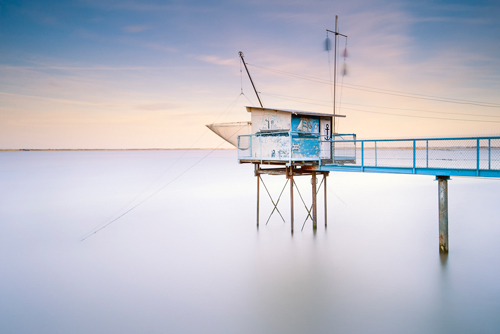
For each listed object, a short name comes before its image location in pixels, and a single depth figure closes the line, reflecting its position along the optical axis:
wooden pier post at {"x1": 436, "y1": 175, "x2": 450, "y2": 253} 13.55
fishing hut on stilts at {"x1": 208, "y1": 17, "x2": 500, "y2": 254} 15.30
